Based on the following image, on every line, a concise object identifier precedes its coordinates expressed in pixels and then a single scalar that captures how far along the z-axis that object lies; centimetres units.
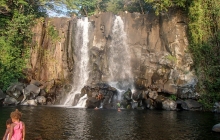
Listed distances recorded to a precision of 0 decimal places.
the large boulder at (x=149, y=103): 2434
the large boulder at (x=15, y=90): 2669
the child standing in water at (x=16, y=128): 640
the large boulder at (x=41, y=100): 2692
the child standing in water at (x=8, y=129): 645
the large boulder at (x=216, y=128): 1355
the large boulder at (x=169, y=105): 2373
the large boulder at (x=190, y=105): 2374
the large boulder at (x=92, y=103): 2417
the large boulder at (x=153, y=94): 2464
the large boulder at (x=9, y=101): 2534
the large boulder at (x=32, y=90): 2703
